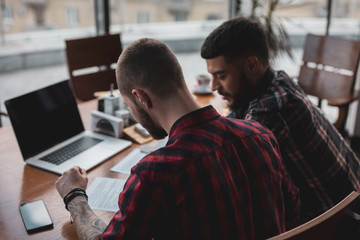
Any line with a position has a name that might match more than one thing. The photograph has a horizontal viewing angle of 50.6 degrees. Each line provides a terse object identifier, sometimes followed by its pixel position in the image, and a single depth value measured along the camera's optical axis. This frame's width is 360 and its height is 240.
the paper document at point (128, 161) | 1.49
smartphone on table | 1.15
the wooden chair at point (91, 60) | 2.38
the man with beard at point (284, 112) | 1.43
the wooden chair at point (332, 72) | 2.39
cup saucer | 2.30
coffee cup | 2.29
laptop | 1.49
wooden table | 1.14
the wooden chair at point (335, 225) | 0.80
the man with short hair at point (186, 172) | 0.89
